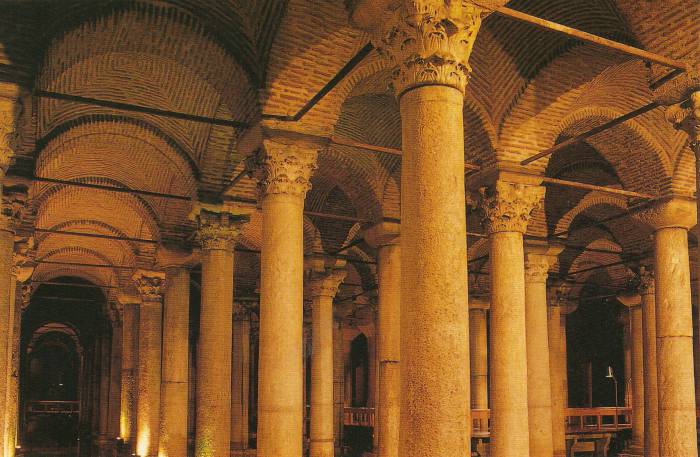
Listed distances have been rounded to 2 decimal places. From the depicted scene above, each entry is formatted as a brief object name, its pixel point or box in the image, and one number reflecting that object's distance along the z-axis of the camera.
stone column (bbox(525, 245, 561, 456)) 10.84
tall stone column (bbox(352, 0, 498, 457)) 5.61
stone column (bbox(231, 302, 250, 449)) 20.73
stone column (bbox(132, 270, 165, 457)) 15.99
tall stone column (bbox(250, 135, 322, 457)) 8.66
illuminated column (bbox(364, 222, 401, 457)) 12.70
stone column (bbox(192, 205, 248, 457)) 11.41
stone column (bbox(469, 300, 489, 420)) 21.20
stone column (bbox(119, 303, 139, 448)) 19.77
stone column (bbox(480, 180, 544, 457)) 9.66
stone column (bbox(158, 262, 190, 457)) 13.60
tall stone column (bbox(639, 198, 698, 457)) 10.01
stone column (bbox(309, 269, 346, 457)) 15.91
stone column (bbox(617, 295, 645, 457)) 16.69
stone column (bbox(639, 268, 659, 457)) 13.23
